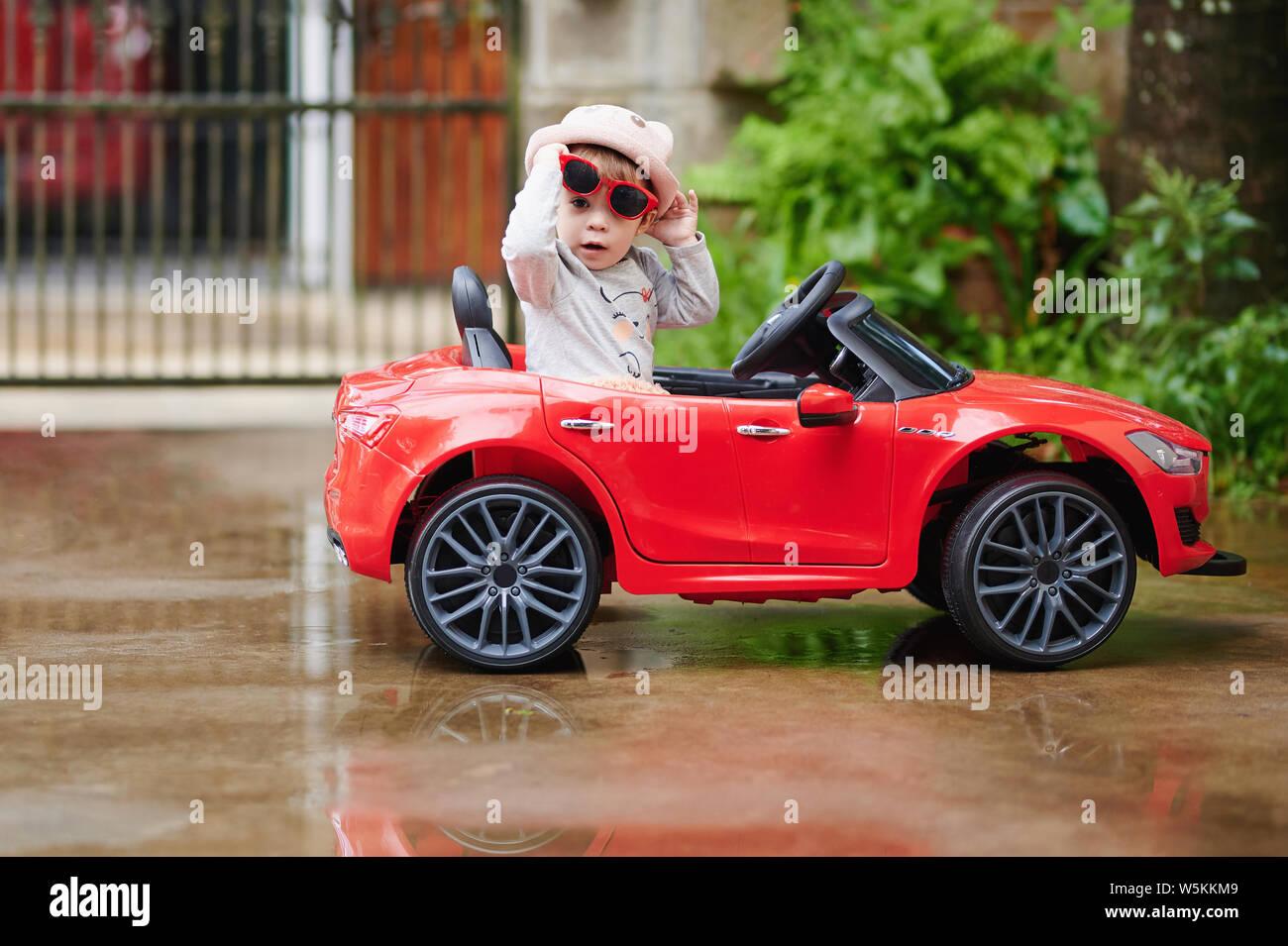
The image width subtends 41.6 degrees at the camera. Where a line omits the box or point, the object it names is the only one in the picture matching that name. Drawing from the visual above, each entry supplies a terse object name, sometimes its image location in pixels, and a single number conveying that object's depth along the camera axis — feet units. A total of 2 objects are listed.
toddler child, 17.97
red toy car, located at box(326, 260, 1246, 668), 17.51
